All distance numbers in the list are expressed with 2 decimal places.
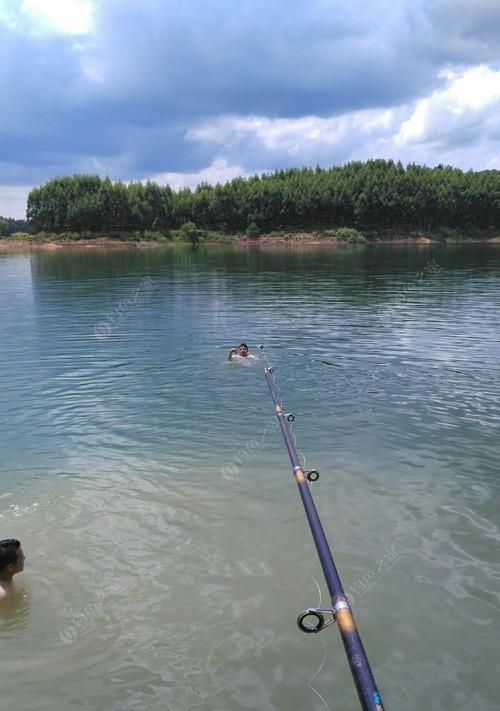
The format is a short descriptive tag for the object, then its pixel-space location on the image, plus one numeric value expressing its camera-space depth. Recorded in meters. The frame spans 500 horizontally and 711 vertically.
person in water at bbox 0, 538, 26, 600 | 7.05
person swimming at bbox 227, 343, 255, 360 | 19.86
